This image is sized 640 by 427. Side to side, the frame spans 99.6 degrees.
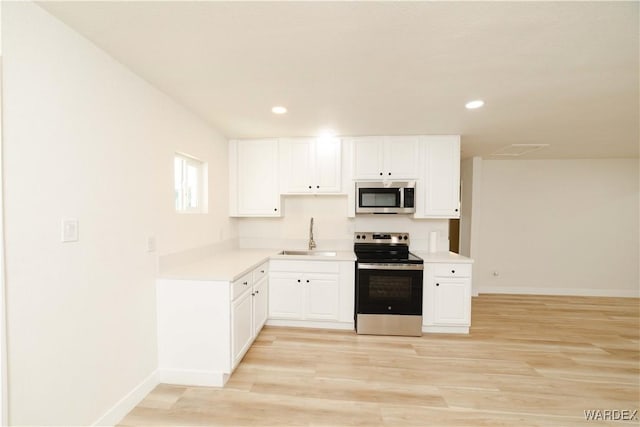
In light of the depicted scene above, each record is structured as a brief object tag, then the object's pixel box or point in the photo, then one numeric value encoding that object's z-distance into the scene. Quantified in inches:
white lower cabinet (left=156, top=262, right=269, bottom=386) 85.1
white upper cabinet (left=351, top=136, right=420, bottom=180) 134.3
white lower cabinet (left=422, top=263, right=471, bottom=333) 123.3
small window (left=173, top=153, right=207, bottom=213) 106.2
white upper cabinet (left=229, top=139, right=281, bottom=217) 140.7
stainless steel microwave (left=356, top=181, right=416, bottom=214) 132.9
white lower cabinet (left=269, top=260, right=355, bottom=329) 126.4
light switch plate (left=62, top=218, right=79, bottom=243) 56.6
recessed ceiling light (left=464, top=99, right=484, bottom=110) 91.7
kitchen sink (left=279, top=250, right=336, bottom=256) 145.8
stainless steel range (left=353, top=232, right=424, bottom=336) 121.2
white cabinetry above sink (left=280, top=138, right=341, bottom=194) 137.0
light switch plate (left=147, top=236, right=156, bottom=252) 81.7
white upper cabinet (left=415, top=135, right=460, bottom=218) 132.2
